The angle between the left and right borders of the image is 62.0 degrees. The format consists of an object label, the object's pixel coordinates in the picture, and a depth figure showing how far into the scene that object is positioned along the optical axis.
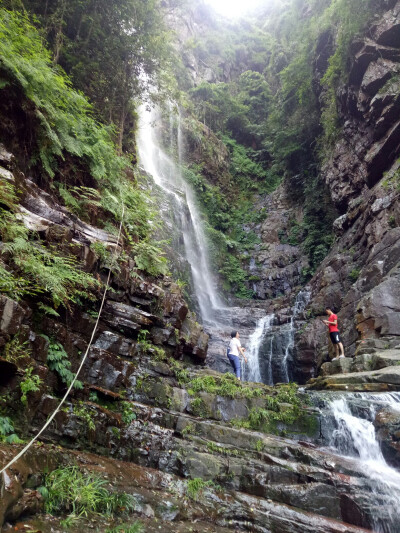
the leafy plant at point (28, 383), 4.34
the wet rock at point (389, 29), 15.17
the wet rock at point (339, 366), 9.79
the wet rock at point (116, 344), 6.66
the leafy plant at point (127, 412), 5.50
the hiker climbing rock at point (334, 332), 10.42
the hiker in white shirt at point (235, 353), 9.18
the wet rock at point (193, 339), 9.31
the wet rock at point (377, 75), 15.23
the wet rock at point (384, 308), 10.22
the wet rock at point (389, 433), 5.88
